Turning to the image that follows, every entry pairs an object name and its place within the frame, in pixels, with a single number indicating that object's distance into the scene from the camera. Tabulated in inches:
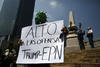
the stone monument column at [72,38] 365.5
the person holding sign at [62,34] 81.1
